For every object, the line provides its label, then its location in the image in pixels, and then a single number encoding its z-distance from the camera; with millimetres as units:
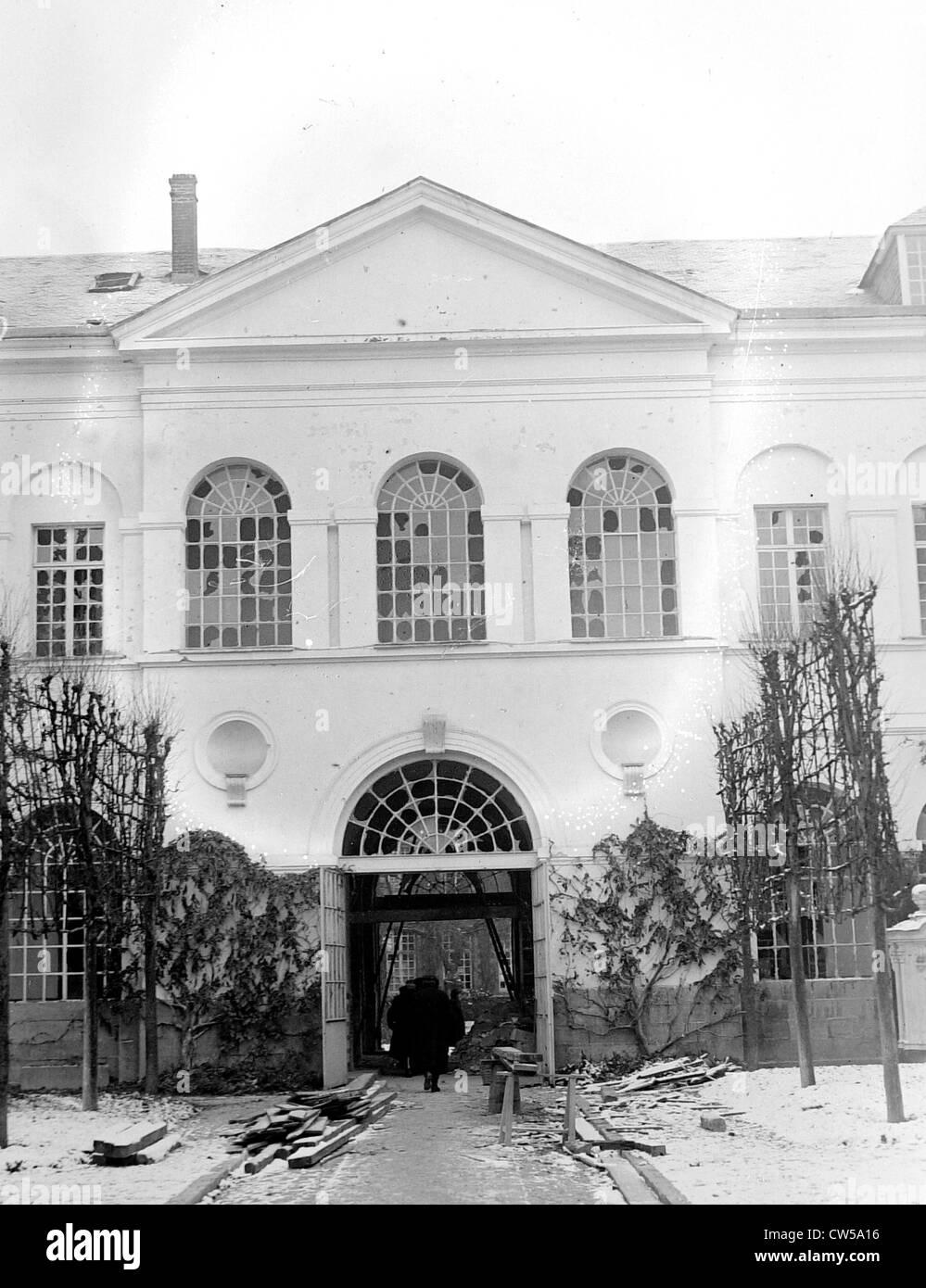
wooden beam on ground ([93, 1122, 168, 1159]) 12430
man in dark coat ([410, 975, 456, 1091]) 18484
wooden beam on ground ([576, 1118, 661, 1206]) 11062
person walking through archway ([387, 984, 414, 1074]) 19344
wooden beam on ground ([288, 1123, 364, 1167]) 12797
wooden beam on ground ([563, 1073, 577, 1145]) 13609
